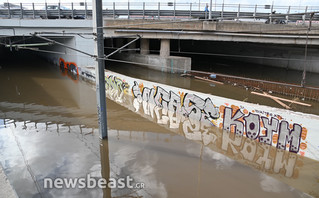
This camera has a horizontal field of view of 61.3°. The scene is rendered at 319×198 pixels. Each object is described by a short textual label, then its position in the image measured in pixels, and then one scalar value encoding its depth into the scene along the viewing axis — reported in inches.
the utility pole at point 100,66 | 430.3
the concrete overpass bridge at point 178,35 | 935.0
